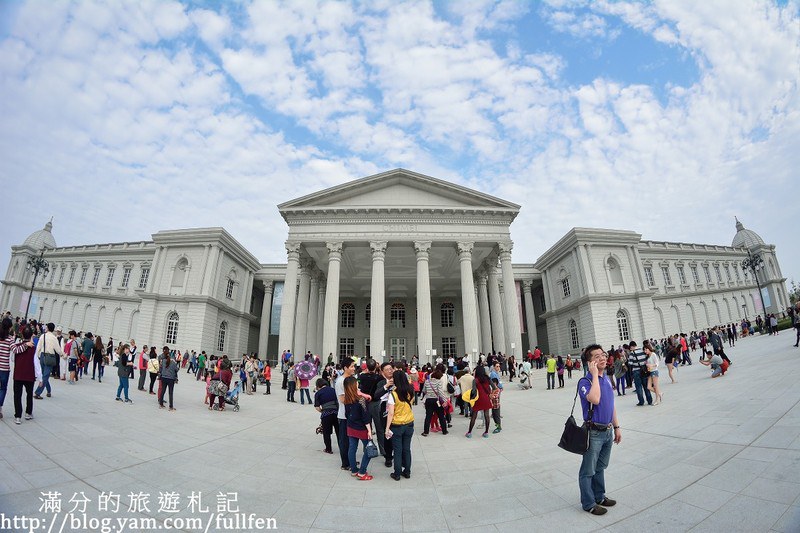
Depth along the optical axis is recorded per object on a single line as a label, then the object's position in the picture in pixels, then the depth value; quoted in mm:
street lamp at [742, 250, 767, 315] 28109
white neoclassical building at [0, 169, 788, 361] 26547
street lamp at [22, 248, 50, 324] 28672
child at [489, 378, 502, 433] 8516
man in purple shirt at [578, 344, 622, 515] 3809
